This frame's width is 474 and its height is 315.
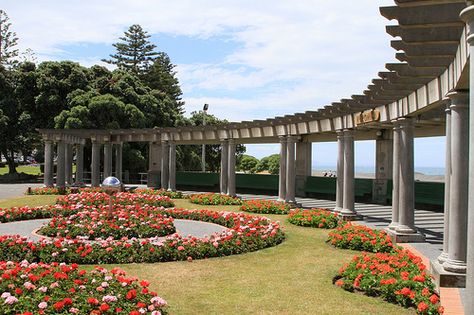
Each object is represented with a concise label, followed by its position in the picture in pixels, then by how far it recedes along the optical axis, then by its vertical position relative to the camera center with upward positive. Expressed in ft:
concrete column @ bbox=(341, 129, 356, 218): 61.98 -2.83
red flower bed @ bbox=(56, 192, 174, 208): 68.95 -6.69
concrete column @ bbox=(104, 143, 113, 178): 119.24 -0.62
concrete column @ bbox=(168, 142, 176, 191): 105.50 -1.72
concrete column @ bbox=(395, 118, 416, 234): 44.80 -2.24
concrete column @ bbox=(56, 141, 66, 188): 108.99 -2.60
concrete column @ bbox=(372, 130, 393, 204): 93.15 -0.71
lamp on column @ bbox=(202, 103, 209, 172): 169.07 +18.69
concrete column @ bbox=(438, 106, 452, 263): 30.43 -1.43
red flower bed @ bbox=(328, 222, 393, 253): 41.24 -7.33
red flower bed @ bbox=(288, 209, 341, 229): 56.39 -7.36
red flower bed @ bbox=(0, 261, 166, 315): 21.33 -6.89
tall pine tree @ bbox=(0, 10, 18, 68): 199.52 +49.31
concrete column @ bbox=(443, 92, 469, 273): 28.45 -1.51
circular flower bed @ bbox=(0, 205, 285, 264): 35.88 -7.48
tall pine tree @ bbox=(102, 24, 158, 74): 228.43 +52.83
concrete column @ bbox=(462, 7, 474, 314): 16.80 -1.36
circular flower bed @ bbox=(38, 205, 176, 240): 45.70 -7.15
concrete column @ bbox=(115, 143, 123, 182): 124.98 -0.87
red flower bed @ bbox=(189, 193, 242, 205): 84.48 -7.67
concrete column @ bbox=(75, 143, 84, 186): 117.39 -2.29
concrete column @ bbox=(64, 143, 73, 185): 121.33 -2.11
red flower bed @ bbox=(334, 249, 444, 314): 25.25 -7.26
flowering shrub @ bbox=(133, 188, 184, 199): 95.29 -7.43
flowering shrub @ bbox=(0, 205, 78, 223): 58.43 -7.49
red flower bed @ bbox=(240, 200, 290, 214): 71.56 -7.53
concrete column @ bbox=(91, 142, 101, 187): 116.06 -2.15
